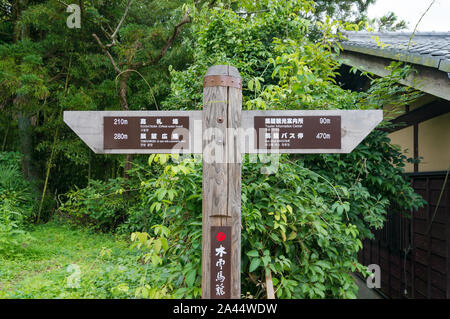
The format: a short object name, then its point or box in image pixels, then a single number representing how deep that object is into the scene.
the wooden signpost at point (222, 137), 1.96
